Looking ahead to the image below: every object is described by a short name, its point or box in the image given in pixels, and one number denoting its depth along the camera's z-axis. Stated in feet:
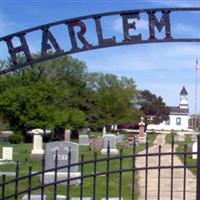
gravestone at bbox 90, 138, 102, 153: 98.79
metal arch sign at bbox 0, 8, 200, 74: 18.83
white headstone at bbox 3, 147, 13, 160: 74.93
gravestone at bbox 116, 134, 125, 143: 141.12
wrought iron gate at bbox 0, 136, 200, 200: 20.02
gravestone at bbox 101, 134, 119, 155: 90.82
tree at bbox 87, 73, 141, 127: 253.44
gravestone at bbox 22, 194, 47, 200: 31.73
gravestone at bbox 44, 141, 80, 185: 53.72
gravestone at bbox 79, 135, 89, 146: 131.09
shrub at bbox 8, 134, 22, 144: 147.24
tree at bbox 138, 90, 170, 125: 367.66
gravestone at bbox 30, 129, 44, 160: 84.76
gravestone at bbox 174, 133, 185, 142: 172.95
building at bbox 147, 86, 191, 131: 416.05
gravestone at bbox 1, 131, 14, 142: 176.18
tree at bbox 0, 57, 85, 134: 169.17
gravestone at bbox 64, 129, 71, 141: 135.54
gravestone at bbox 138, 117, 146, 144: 159.79
